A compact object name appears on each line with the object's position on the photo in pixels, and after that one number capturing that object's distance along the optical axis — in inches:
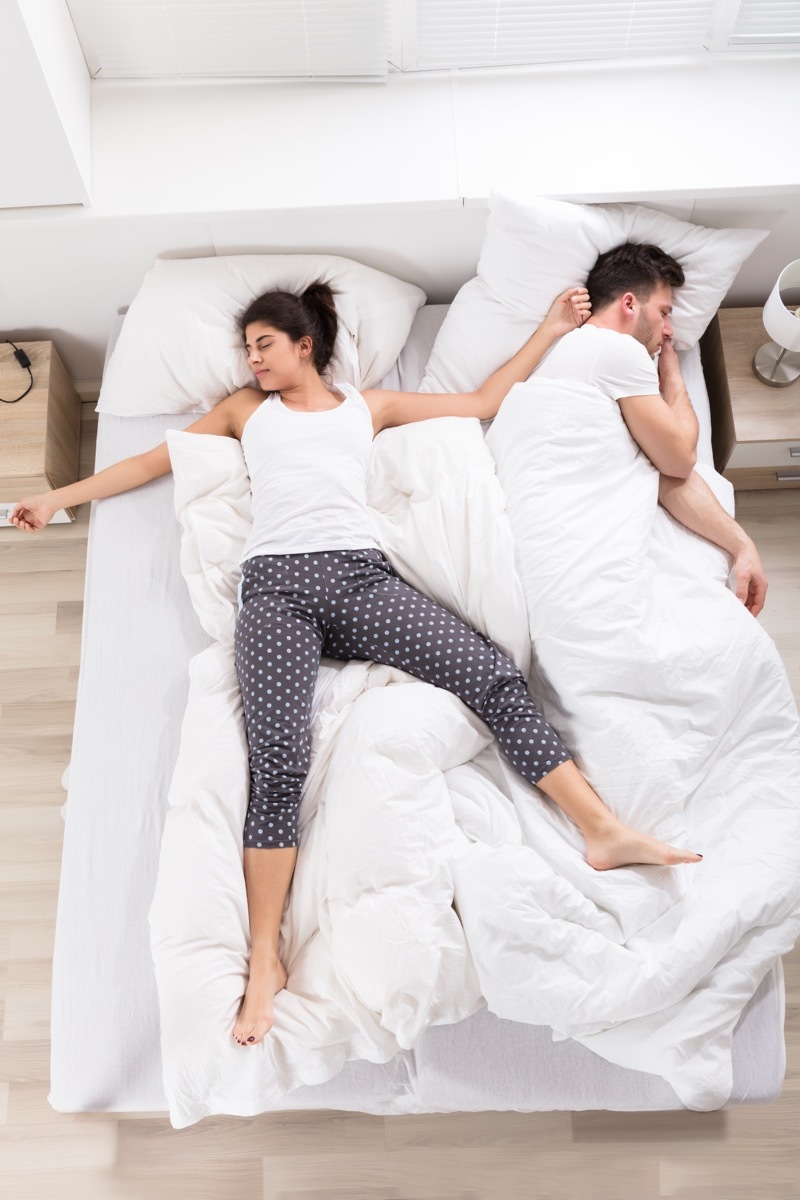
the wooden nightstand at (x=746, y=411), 79.5
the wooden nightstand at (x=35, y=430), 79.5
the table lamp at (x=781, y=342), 73.6
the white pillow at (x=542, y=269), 74.5
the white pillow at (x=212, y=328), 76.4
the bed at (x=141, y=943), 58.4
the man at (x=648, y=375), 70.7
